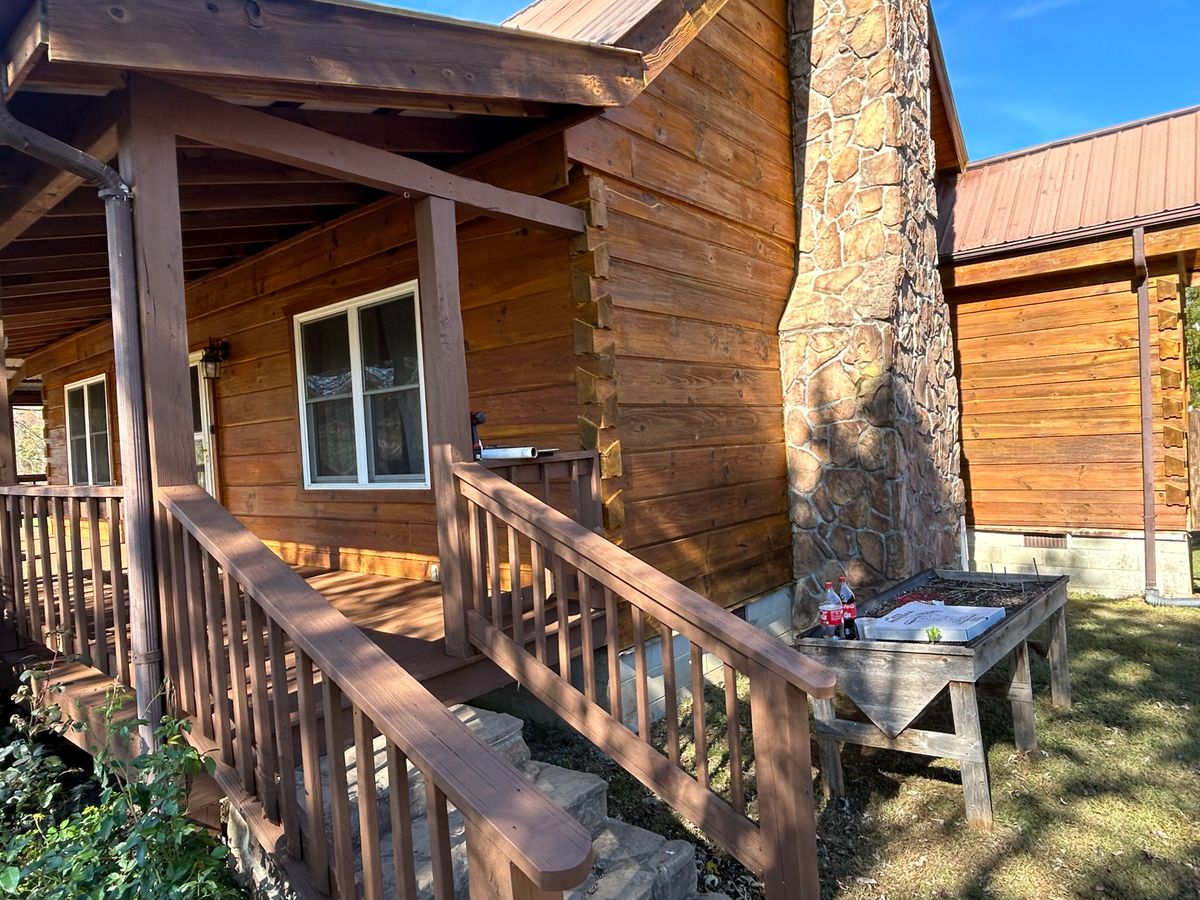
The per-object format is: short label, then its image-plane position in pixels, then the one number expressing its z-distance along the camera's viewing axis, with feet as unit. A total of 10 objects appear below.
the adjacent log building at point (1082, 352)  22.52
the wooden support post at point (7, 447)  13.38
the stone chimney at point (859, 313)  19.25
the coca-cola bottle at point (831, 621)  12.48
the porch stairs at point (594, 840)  8.89
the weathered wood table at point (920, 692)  11.04
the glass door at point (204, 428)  22.21
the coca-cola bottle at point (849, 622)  12.46
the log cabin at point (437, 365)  7.67
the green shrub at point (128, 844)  6.51
